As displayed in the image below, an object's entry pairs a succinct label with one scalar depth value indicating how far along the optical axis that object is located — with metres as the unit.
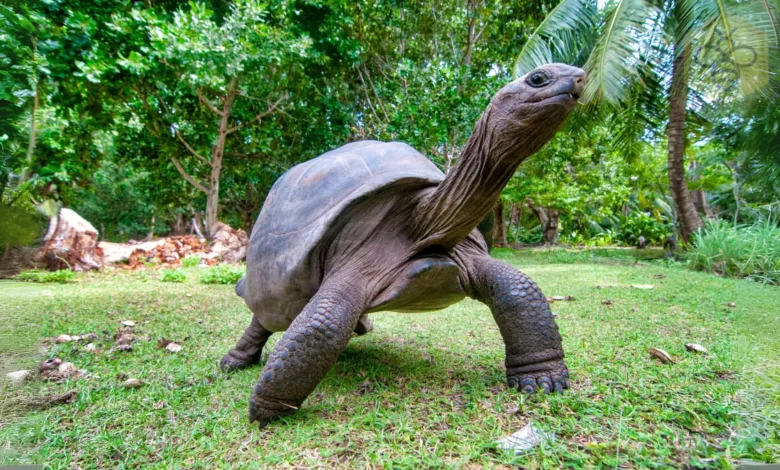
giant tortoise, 1.47
